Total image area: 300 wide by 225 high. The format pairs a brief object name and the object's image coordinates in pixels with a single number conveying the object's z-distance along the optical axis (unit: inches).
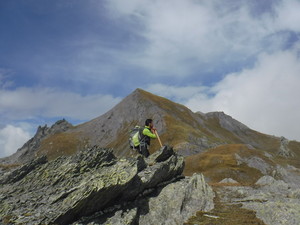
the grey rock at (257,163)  2861.7
